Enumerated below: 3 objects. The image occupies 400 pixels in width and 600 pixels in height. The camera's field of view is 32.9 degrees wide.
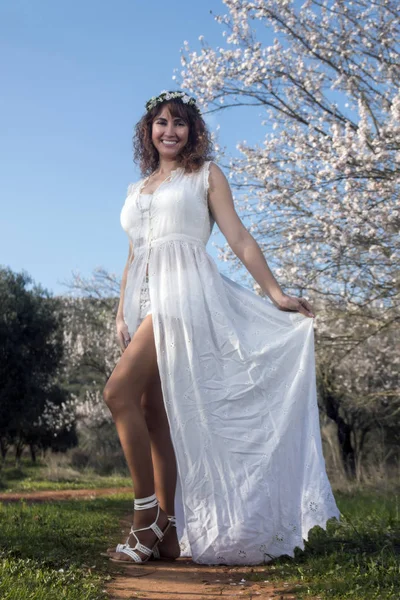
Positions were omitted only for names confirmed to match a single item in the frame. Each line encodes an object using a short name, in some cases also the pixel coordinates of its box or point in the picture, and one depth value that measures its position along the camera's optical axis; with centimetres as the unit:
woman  331
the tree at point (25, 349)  1611
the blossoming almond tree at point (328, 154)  732
